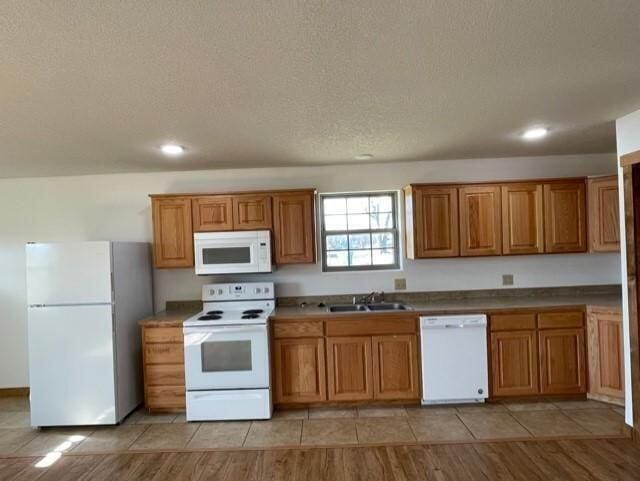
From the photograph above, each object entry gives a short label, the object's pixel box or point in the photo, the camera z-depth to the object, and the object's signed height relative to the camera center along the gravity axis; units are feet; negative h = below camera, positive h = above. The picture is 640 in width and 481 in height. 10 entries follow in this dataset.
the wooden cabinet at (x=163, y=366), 12.17 -3.37
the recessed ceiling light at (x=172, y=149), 10.94 +2.61
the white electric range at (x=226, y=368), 11.66 -3.35
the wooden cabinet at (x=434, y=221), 13.05 +0.57
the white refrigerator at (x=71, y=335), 11.46 -2.25
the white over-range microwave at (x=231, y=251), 12.85 -0.15
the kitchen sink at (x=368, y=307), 13.37 -2.07
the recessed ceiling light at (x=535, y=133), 10.74 +2.70
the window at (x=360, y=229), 14.57 +0.45
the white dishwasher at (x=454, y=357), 11.97 -3.33
